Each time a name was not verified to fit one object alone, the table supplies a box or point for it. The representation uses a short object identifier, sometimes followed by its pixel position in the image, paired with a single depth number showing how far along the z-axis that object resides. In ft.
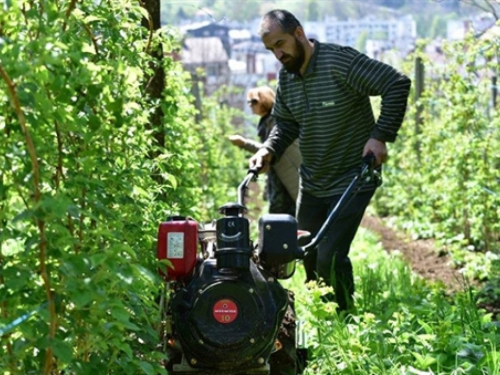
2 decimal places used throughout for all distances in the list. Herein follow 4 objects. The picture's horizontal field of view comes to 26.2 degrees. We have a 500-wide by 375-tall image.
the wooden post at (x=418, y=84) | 44.37
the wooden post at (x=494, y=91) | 34.55
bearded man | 18.16
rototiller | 12.80
